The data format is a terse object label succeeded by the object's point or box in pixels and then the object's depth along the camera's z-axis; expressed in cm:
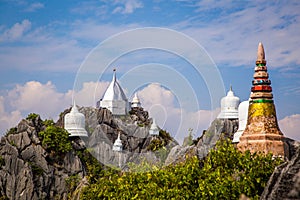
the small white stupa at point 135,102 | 7166
